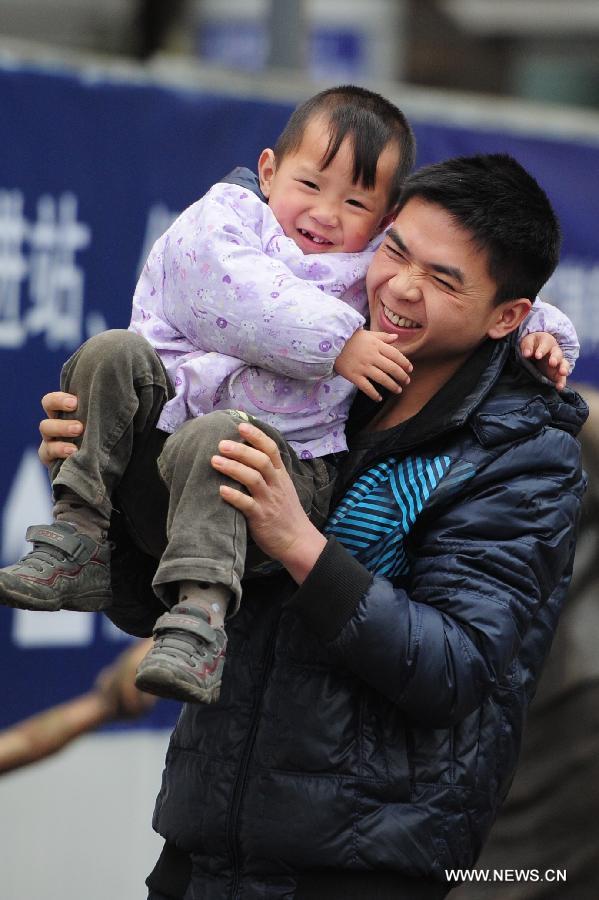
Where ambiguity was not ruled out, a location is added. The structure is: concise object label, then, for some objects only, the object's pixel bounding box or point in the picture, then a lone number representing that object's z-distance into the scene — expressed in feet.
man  21.82
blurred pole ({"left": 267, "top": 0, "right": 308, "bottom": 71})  28.05
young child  21.68
